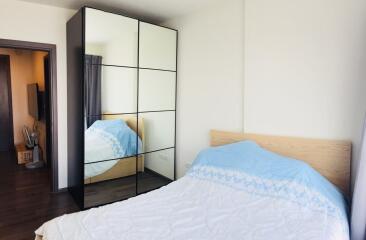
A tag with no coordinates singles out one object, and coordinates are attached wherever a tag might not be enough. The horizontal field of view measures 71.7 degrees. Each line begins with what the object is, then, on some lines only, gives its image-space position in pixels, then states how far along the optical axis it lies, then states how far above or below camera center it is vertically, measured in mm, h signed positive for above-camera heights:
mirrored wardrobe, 2924 -75
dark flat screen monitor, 5001 -29
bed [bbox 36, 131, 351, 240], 1575 -790
